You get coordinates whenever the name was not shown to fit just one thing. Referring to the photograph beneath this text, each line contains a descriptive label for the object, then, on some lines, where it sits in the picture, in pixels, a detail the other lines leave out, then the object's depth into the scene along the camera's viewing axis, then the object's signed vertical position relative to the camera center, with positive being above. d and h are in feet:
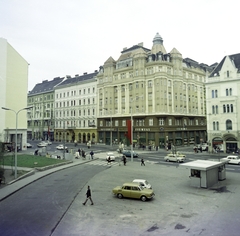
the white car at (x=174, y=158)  138.10 -13.93
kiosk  78.23 -13.29
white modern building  186.70 +37.06
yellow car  64.75 -15.85
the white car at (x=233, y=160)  127.13 -14.16
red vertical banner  144.46 +3.31
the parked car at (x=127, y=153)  159.13 -12.81
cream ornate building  217.15 +37.23
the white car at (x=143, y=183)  73.09 -15.03
